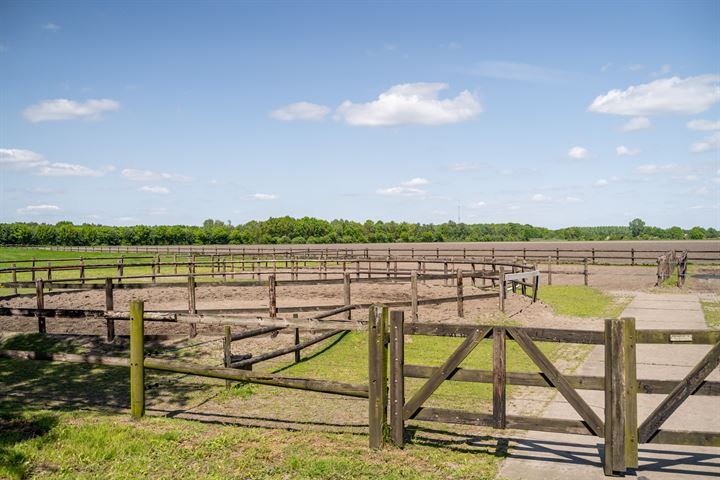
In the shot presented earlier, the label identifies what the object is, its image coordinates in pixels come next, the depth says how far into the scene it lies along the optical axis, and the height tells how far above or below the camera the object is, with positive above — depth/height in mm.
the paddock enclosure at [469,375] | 4938 -1401
